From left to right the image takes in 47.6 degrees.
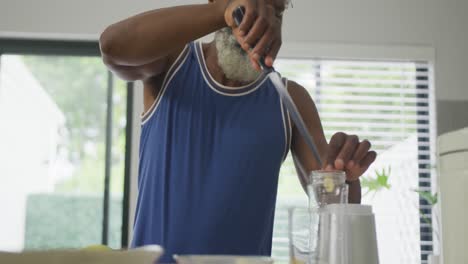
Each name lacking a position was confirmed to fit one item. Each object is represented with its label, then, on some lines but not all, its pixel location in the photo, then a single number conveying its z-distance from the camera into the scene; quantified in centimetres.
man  104
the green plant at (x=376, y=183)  247
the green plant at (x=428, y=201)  241
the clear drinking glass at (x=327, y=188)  71
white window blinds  261
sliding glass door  265
